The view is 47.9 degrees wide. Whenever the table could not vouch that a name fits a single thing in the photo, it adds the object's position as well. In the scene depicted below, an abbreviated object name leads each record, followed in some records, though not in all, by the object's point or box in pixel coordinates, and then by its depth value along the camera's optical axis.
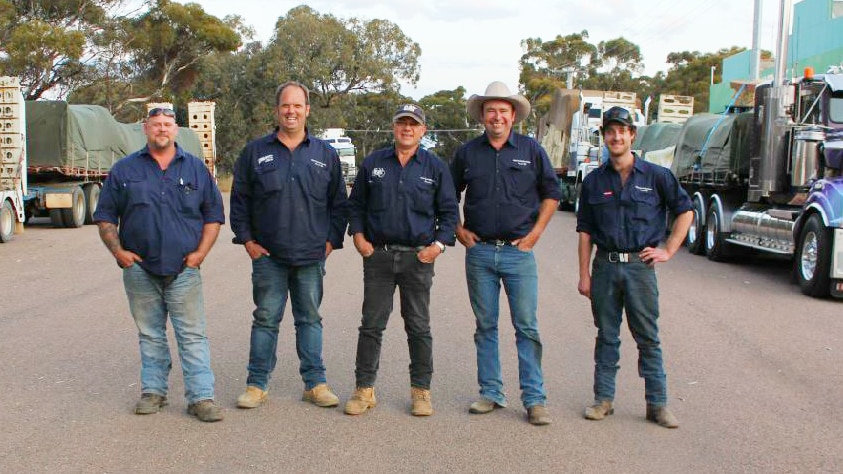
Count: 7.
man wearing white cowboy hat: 5.98
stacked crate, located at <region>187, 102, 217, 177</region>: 35.22
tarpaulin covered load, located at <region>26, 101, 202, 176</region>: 21.83
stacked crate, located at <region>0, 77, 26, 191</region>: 19.70
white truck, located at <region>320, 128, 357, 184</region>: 50.83
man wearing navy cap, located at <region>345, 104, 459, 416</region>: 5.91
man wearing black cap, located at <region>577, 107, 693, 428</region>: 5.87
